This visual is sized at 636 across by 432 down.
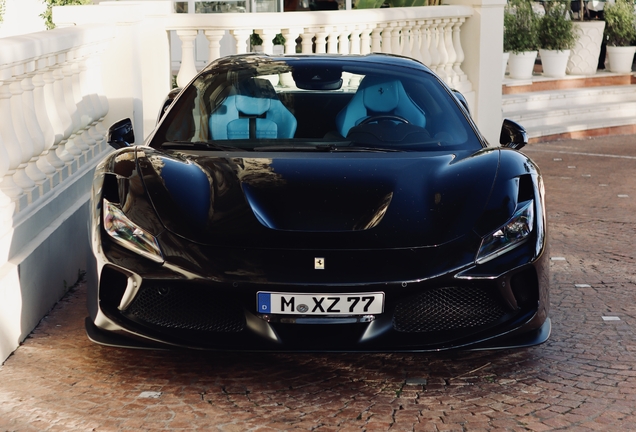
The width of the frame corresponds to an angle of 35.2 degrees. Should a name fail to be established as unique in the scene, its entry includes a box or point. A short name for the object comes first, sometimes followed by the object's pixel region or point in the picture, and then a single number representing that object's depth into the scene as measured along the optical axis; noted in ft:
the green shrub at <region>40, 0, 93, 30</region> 50.74
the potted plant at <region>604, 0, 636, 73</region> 53.62
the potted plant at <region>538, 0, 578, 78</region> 50.34
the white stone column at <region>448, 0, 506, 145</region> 38.17
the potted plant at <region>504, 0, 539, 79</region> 48.80
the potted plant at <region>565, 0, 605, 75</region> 52.42
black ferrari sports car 12.52
